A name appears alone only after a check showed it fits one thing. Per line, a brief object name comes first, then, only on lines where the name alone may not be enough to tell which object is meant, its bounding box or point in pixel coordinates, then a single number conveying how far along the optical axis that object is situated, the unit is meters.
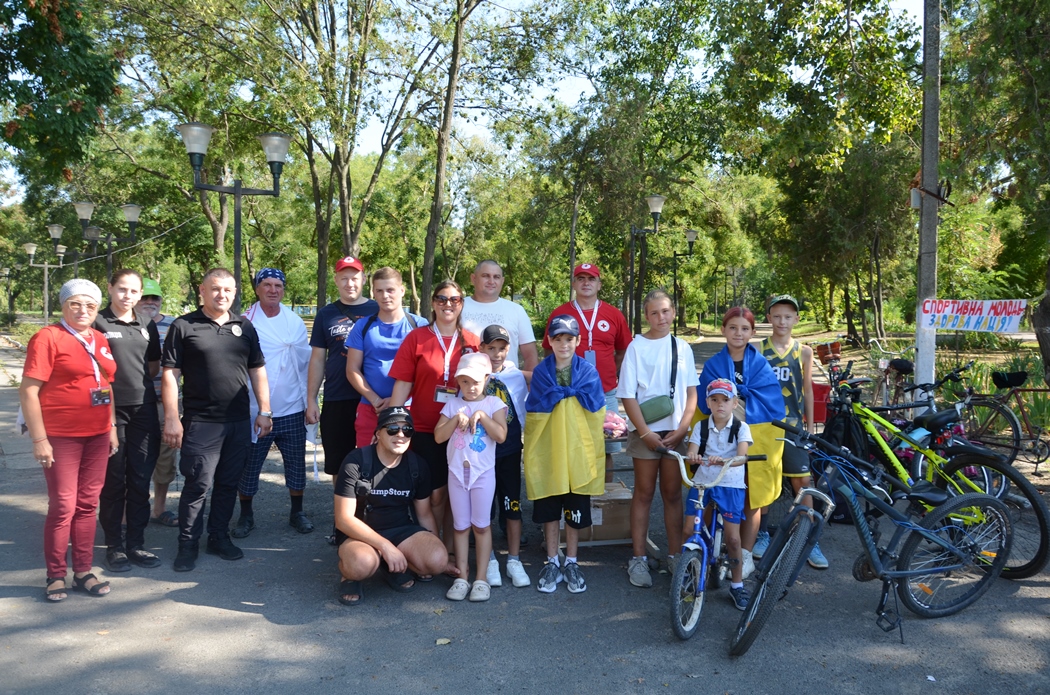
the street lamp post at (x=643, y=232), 18.84
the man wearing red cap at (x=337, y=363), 5.40
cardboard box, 5.14
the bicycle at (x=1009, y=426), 6.53
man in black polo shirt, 4.67
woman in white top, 4.55
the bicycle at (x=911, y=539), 3.66
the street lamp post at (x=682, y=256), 24.44
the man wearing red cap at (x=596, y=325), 5.38
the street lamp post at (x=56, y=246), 23.08
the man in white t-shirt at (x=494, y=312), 5.25
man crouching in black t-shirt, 4.28
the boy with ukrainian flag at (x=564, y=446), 4.46
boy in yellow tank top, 4.88
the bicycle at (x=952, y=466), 4.38
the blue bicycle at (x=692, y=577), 3.72
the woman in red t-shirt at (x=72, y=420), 4.11
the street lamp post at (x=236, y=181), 9.92
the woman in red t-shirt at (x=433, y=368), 4.68
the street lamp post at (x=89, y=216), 18.06
